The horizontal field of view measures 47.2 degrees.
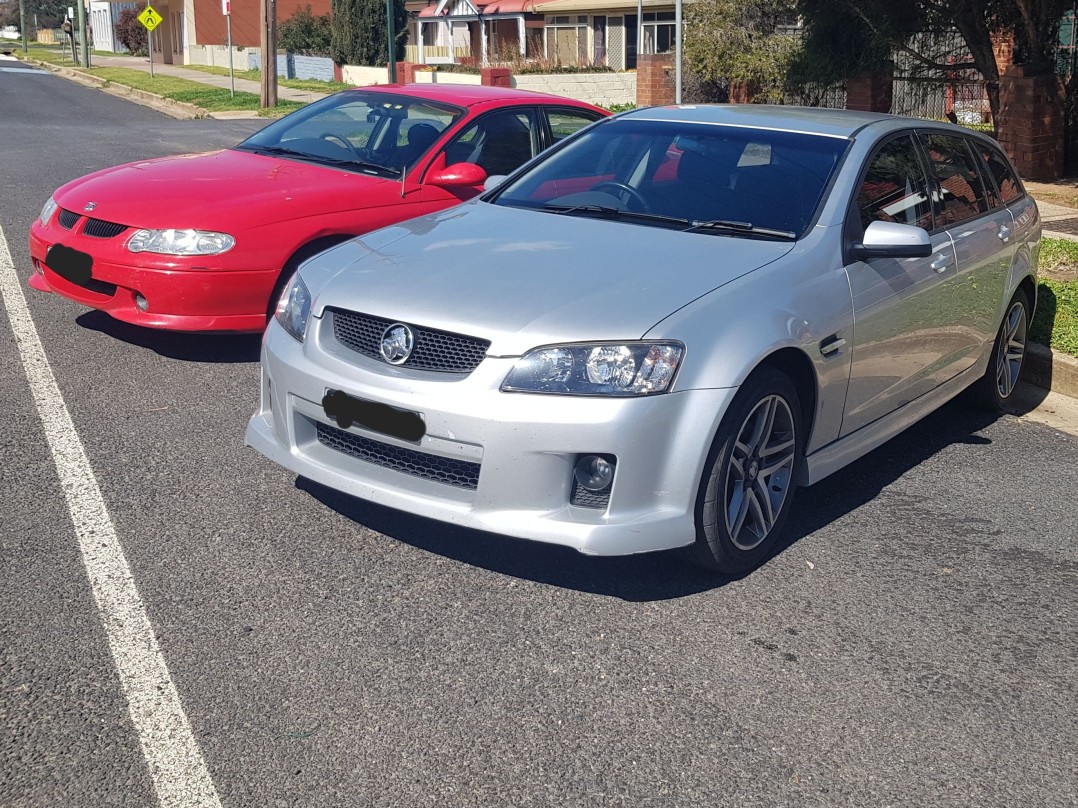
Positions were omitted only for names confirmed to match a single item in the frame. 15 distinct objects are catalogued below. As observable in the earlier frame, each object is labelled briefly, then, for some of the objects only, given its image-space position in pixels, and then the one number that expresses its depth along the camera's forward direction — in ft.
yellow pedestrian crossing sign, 121.70
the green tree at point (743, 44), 73.10
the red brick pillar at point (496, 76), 104.32
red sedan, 20.98
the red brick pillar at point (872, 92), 56.18
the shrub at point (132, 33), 238.27
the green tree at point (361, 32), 147.95
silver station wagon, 12.71
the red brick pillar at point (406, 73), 126.15
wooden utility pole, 95.50
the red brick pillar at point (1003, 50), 50.72
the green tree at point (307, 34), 167.32
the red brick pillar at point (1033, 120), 46.34
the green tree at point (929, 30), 47.60
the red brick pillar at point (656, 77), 85.76
